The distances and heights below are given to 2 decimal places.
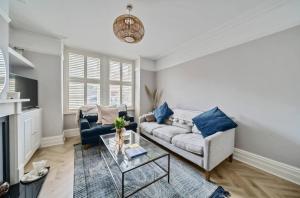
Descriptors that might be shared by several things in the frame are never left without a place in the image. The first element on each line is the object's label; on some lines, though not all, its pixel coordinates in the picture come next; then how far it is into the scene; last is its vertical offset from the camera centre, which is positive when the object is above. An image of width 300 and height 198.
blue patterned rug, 1.44 -1.15
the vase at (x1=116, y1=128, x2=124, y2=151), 1.91 -0.65
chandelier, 1.65 +0.98
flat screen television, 1.96 +0.16
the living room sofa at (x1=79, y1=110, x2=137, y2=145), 2.53 -0.75
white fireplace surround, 1.55 -0.60
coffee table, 1.42 -0.78
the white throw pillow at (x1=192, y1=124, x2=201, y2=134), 2.45 -0.66
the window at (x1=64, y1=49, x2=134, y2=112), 3.46 +0.52
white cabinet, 1.90 -0.61
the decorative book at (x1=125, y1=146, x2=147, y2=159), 1.57 -0.75
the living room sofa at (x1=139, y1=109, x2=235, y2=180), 1.68 -0.75
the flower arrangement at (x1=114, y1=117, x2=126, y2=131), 1.91 -0.43
